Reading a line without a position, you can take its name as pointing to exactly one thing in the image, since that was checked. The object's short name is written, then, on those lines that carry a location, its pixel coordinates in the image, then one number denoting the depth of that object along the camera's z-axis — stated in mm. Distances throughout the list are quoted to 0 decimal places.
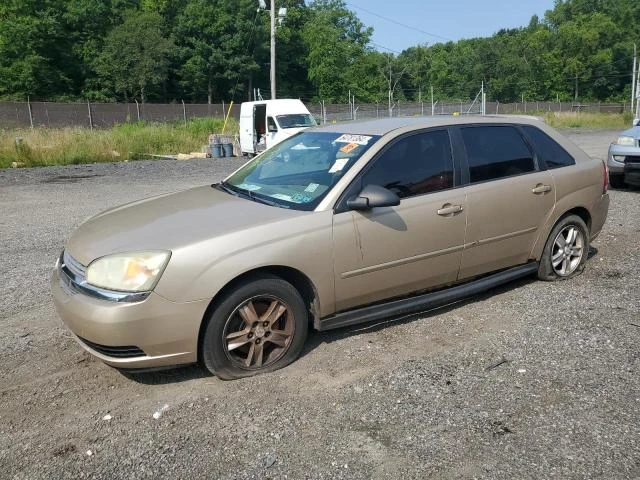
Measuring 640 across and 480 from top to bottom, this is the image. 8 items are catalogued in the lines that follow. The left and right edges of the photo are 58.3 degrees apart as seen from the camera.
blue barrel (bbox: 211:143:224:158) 23231
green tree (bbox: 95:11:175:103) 58094
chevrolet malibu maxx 3426
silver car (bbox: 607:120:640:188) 10719
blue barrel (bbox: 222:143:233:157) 23442
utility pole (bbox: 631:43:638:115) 50525
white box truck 21562
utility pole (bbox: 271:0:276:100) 29322
